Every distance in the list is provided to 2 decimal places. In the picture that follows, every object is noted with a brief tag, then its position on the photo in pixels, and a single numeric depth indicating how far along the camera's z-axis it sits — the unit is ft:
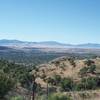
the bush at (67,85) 164.86
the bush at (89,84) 162.22
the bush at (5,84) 89.97
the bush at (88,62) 240.36
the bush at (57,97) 80.59
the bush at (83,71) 212.21
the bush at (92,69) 218.67
